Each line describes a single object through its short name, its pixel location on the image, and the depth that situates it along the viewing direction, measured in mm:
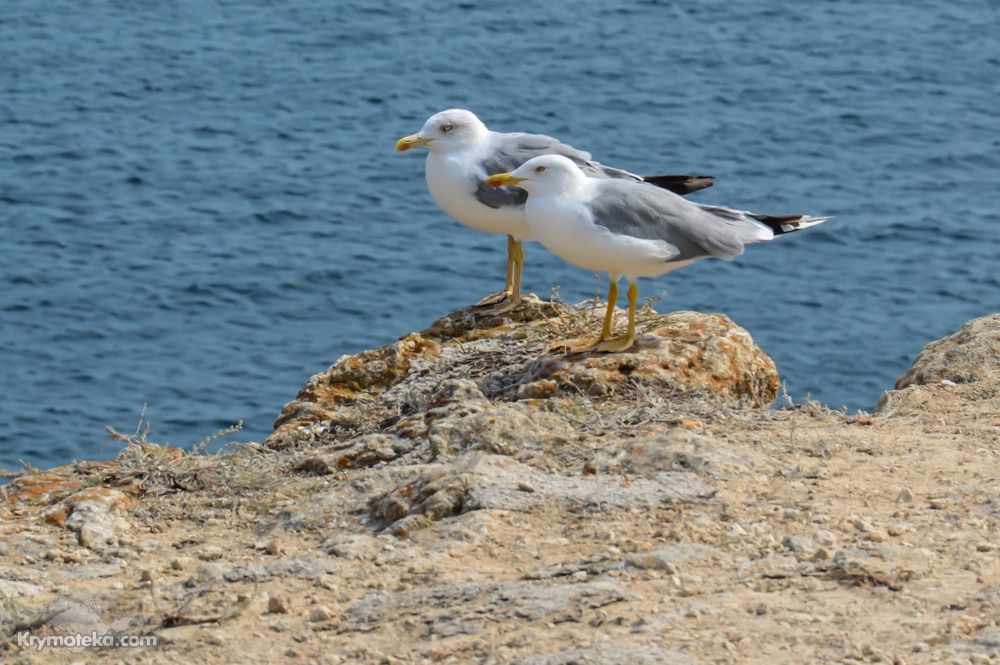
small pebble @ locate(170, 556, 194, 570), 11586
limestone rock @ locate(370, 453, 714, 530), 11656
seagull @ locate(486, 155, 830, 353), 14656
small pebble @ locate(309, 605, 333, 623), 10273
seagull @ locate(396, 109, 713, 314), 17031
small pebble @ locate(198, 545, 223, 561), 11781
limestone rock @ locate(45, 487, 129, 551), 12195
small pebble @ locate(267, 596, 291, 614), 10414
